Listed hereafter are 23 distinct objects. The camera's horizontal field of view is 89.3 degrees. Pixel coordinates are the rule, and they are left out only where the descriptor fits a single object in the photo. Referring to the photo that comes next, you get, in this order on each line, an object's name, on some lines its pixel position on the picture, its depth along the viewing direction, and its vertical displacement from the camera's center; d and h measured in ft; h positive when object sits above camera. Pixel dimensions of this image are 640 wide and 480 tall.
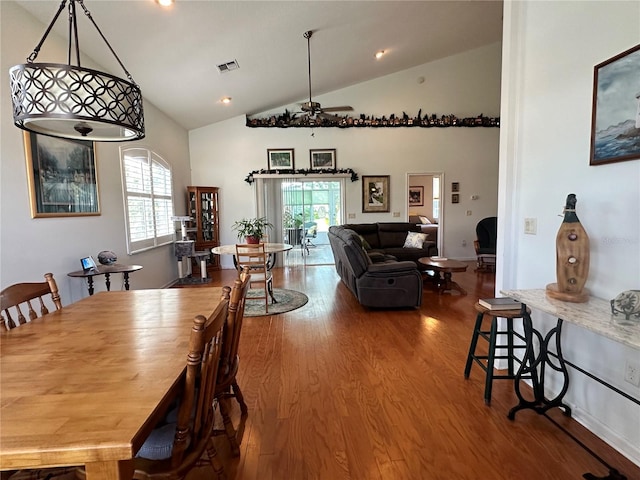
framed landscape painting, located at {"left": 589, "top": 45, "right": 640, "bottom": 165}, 5.17 +1.62
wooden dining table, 2.60 -1.77
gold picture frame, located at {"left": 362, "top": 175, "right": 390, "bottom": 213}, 23.73 +1.29
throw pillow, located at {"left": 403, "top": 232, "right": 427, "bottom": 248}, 19.98 -1.85
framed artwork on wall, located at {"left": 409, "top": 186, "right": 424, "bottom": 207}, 34.27 +1.48
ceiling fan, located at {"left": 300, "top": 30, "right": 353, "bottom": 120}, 13.90 +4.67
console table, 4.34 -1.69
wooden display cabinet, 21.29 -0.26
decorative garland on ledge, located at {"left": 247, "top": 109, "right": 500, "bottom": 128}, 22.59 +6.36
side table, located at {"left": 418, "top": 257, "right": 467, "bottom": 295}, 15.46 -2.83
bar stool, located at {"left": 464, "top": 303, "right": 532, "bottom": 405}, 6.74 -2.91
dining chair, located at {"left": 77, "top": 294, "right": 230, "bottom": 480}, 3.43 -2.49
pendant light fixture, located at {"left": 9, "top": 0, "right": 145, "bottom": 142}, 4.16 +1.65
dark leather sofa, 13.05 -2.82
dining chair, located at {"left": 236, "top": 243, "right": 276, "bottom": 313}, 13.04 -1.88
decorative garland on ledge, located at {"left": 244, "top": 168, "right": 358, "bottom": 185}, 22.59 +2.89
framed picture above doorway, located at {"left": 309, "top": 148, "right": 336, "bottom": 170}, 23.26 +3.82
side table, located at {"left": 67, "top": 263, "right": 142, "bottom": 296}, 10.24 -1.79
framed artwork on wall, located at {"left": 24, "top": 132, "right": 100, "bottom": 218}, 9.05 +1.30
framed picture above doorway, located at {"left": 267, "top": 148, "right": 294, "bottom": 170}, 23.11 +3.87
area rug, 13.37 -4.01
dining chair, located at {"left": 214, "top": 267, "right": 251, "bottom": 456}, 5.05 -2.31
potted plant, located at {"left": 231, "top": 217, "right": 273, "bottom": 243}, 14.73 -0.88
